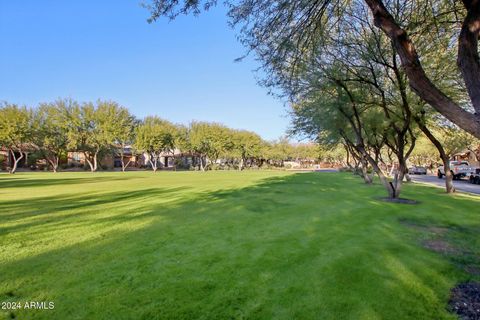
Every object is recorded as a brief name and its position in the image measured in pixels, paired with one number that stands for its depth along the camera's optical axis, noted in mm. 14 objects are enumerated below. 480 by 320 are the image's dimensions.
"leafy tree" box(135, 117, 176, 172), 50312
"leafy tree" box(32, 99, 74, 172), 43062
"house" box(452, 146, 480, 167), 54375
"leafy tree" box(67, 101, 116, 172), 45875
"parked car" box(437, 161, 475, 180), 31169
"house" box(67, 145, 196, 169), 57809
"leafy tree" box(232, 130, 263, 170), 60344
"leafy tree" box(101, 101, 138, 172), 46844
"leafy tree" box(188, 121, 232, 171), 55156
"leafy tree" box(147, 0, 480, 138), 3621
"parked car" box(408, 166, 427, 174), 44875
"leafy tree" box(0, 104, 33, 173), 37031
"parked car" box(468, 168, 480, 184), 26128
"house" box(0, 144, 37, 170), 45975
